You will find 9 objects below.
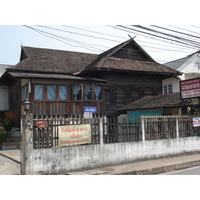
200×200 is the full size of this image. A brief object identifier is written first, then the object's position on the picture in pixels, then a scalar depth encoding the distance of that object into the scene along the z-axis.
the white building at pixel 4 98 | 24.10
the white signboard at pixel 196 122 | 13.83
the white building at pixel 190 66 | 29.23
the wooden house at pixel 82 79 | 17.39
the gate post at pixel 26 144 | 8.52
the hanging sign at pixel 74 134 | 9.43
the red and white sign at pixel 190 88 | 13.79
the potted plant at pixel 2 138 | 16.84
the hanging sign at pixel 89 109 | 10.79
